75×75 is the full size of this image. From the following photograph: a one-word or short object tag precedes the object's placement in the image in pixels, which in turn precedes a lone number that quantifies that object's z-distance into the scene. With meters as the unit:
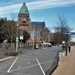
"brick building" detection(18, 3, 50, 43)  79.97
